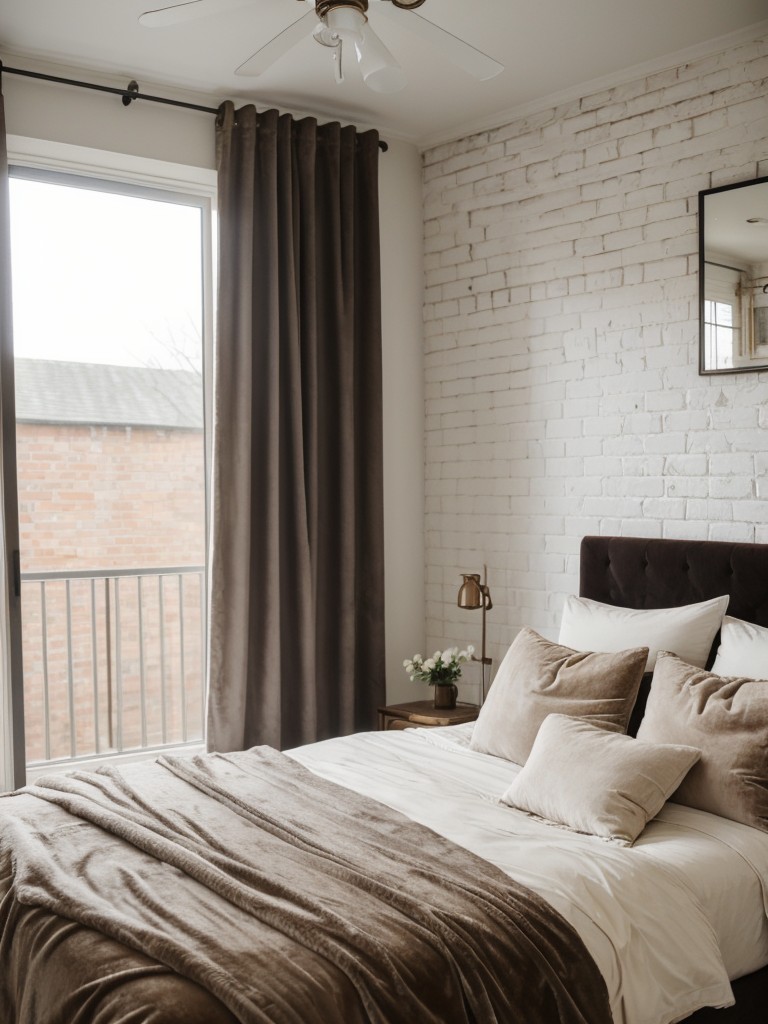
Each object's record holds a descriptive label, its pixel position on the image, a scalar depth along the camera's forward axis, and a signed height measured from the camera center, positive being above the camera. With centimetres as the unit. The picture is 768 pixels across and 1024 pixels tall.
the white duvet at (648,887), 208 -92
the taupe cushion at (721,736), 252 -69
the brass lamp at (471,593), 407 -47
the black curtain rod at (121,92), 362 +150
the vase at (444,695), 420 -91
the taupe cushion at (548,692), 295 -65
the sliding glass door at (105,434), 408 +21
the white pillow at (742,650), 285 -51
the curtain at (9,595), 363 -41
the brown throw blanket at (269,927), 175 -86
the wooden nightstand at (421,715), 400 -97
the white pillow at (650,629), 310 -49
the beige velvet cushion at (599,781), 246 -78
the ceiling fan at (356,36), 256 +120
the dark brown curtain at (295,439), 402 +18
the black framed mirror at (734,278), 337 +69
